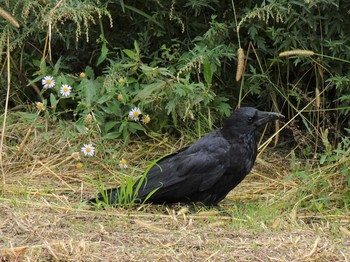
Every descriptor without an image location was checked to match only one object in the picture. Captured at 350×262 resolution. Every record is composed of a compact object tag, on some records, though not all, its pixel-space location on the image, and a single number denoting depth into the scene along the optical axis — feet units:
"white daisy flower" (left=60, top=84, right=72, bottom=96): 42.60
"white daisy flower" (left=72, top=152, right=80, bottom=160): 41.01
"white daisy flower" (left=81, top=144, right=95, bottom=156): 40.91
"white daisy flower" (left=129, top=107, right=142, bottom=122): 42.09
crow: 36.50
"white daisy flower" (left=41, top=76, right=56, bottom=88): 43.14
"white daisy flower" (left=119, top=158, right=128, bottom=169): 40.60
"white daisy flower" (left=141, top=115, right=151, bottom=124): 42.44
